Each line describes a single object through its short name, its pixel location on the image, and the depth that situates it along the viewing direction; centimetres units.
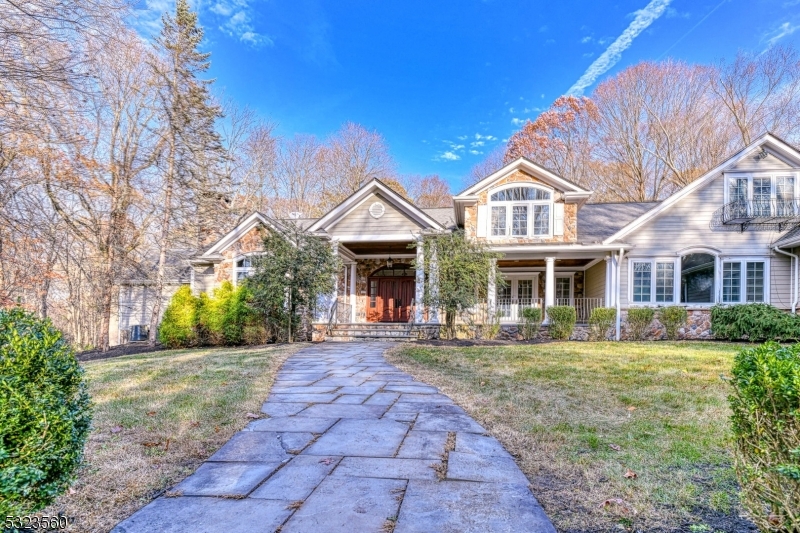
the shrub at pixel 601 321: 1144
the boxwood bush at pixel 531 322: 1162
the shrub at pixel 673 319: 1128
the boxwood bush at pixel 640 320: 1148
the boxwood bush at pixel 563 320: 1141
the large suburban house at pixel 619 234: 1162
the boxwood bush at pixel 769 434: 153
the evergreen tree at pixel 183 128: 1408
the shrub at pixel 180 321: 1141
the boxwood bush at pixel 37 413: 142
